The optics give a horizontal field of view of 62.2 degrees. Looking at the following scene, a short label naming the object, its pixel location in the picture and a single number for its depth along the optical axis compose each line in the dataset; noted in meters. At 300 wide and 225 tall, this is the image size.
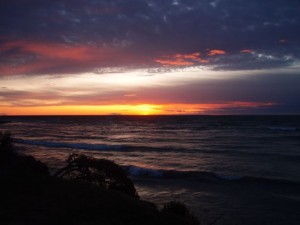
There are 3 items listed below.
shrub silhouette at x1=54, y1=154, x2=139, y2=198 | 7.06
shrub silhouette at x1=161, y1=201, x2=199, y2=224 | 6.09
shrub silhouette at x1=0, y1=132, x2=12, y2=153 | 8.70
